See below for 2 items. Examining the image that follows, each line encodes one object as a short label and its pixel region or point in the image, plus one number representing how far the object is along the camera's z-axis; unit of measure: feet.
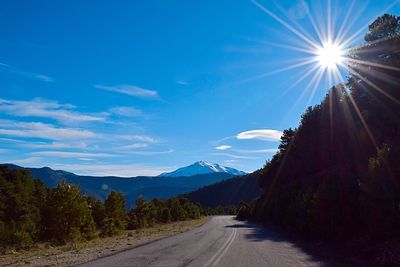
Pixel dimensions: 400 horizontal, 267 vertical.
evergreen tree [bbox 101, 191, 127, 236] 161.30
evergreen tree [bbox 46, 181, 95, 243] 111.96
